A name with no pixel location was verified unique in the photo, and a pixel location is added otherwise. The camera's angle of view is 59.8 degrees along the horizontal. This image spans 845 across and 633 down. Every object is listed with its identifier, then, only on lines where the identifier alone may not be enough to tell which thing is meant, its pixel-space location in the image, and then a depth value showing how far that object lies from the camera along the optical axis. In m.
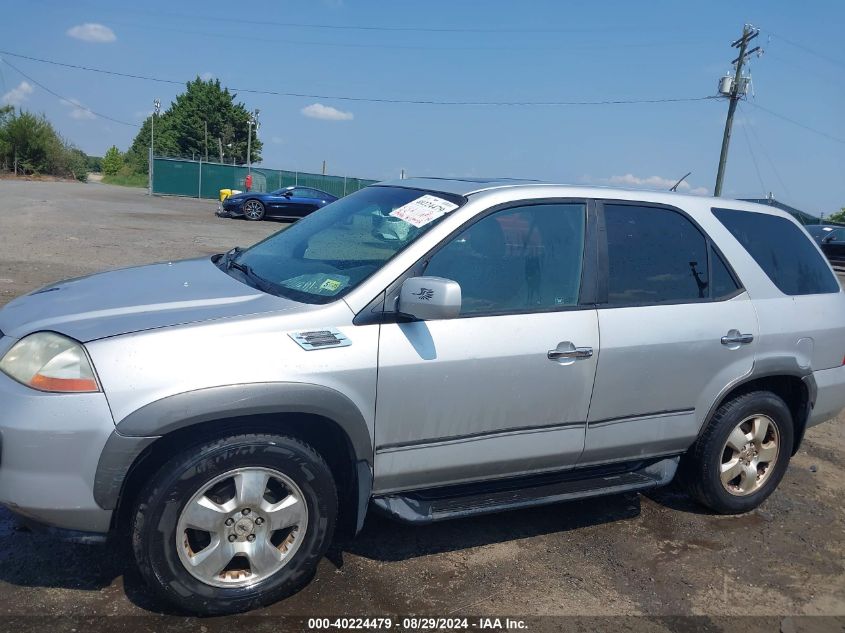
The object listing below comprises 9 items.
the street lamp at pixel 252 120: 72.64
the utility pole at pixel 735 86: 32.28
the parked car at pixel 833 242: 22.97
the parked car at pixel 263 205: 23.94
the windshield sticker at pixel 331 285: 3.25
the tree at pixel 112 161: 100.99
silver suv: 2.73
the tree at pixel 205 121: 73.31
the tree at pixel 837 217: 56.08
